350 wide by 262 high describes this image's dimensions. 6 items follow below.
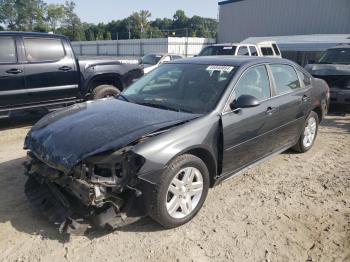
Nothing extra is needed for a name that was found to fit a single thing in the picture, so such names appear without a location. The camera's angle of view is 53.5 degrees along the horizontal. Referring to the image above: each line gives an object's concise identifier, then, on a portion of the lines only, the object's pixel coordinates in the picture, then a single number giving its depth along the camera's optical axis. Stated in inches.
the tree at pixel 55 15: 3088.1
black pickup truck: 260.1
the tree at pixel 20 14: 2925.7
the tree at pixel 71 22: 3061.0
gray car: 120.4
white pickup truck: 526.0
